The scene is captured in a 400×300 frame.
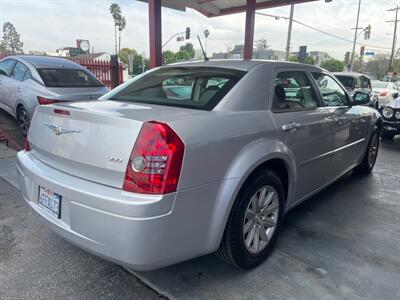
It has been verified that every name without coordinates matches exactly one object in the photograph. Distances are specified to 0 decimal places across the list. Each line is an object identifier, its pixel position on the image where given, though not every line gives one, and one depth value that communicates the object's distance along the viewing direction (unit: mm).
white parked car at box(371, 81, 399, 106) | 13617
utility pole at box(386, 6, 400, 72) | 39994
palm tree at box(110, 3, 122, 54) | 78719
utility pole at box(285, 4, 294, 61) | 20080
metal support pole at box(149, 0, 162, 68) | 8438
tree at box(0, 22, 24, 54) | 97781
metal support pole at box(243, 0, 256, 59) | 10123
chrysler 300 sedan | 1807
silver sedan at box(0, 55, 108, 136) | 5484
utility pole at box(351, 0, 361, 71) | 32306
